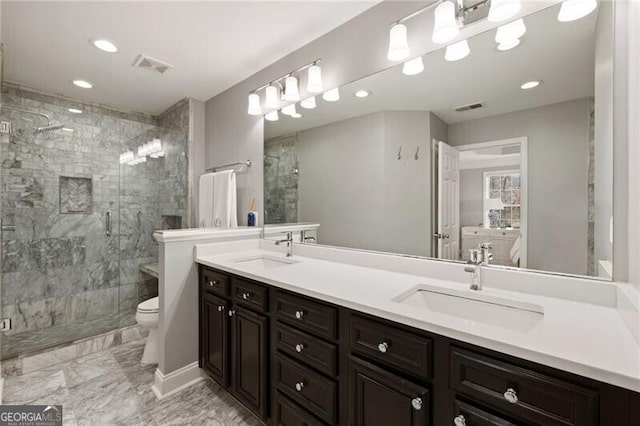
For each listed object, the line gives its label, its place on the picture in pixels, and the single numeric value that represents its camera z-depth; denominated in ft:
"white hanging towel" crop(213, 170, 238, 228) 8.34
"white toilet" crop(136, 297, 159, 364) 7.29
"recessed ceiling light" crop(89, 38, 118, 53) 6.43
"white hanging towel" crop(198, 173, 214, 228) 8.91
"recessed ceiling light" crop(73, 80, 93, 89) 8.25
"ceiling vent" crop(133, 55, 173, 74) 7.19
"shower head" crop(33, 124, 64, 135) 8.22
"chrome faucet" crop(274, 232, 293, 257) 6.73
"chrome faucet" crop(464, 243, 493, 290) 3.98
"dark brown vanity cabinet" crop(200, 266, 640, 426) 2.30
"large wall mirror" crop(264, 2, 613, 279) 3.66
